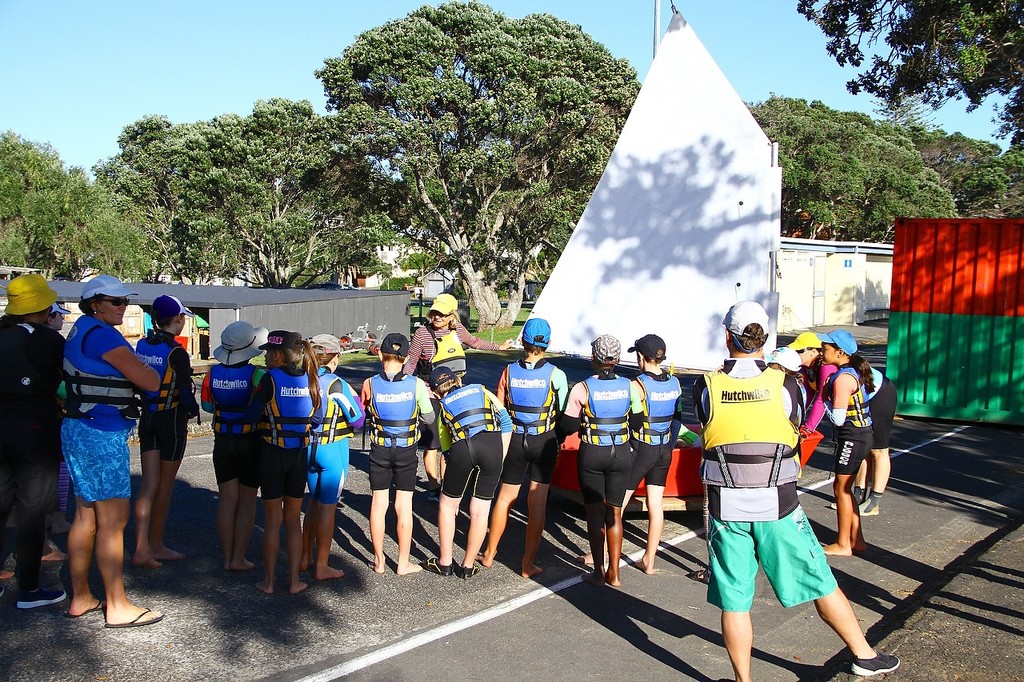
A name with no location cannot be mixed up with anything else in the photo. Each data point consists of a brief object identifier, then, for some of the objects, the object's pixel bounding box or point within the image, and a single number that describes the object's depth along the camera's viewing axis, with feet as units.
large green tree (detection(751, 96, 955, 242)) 139.33
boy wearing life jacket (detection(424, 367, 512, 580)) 17.65
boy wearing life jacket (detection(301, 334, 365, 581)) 17.02
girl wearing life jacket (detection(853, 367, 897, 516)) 19.93
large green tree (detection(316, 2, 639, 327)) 90.94
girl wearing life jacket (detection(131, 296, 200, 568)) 18.10
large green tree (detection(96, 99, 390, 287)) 104.06
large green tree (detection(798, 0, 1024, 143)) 53.52
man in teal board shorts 11.93
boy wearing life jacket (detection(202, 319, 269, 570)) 17.65
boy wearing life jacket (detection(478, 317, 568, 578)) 17.71
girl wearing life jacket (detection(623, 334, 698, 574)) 17.71
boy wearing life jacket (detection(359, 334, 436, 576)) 17.44
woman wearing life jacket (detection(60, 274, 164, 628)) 14.76
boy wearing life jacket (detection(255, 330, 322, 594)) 16.60
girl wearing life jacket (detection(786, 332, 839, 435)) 19.89
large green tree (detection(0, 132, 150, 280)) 100.63
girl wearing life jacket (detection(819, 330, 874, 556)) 18.78
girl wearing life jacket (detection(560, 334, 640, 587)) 17.11
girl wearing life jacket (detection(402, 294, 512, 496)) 24.11
